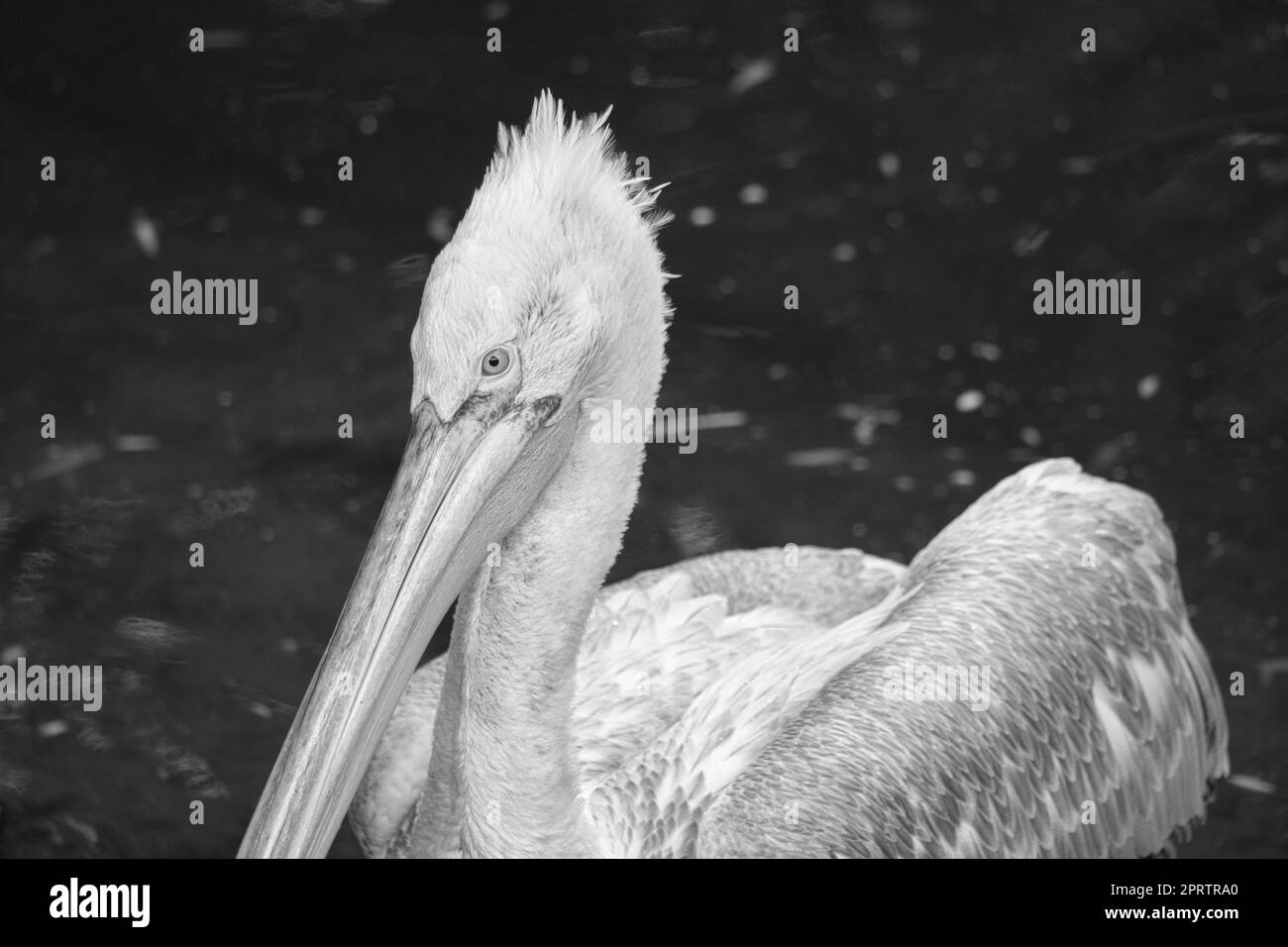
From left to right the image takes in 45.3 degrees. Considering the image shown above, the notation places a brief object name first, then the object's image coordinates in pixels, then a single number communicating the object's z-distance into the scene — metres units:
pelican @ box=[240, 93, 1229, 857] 2.25
